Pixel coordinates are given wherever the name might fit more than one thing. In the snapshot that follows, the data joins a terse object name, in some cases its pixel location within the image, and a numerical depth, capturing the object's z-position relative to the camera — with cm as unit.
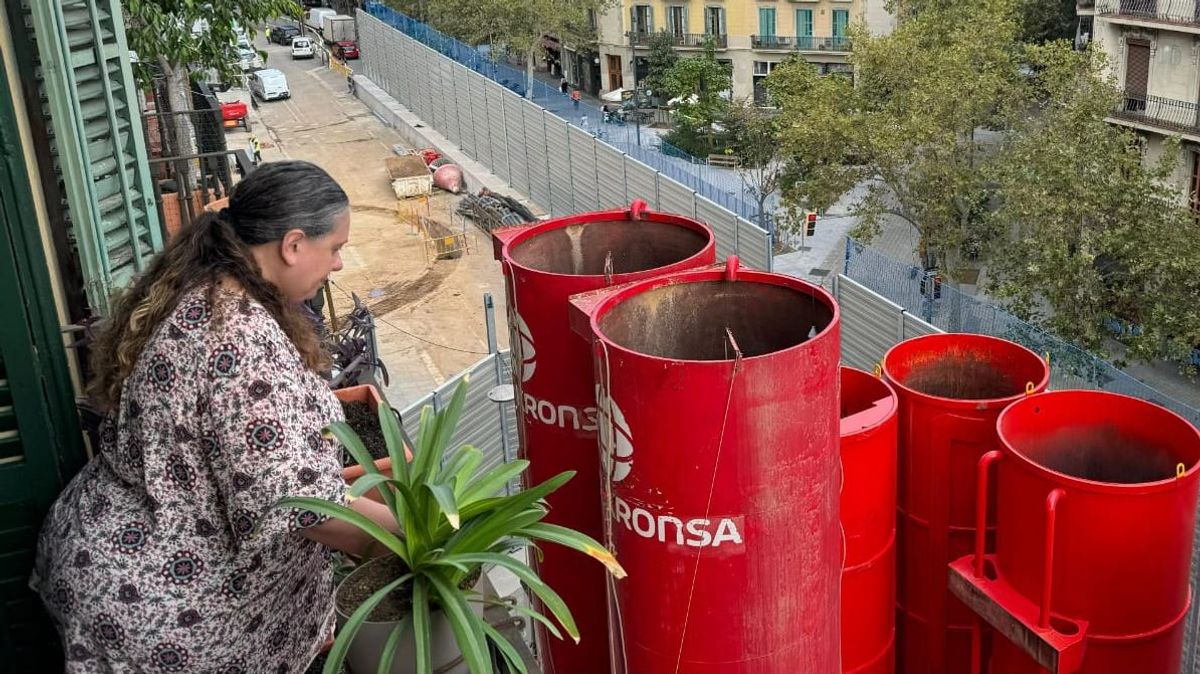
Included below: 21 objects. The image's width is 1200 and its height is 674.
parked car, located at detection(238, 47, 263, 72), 5268
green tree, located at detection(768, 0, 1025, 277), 2673
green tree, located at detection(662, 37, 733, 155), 4409
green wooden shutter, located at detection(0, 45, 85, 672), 432
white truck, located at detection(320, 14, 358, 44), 6669
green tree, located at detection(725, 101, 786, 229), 3706
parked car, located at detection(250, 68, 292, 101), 5031
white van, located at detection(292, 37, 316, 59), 6194
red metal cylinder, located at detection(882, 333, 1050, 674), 844
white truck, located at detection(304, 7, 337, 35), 6844
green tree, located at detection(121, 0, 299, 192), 1450
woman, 363
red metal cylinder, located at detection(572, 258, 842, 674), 484
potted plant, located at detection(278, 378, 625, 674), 380
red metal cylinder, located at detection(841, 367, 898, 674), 788
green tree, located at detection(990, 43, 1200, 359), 2075
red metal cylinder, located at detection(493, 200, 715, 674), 635
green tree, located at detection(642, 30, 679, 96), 5300
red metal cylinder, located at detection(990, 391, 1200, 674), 729
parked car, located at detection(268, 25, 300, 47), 6875
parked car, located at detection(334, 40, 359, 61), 6182
